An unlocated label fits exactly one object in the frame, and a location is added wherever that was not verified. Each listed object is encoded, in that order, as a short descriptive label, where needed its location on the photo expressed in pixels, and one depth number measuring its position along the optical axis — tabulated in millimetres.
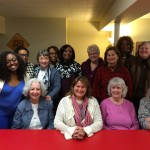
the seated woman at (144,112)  1574
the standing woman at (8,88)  1734
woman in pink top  1661
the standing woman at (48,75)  2018
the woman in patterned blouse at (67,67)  2165
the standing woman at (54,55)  2351
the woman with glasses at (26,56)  2030
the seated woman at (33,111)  1668
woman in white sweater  1500
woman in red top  1972
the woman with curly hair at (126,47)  2246
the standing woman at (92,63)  2176
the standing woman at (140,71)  2022
